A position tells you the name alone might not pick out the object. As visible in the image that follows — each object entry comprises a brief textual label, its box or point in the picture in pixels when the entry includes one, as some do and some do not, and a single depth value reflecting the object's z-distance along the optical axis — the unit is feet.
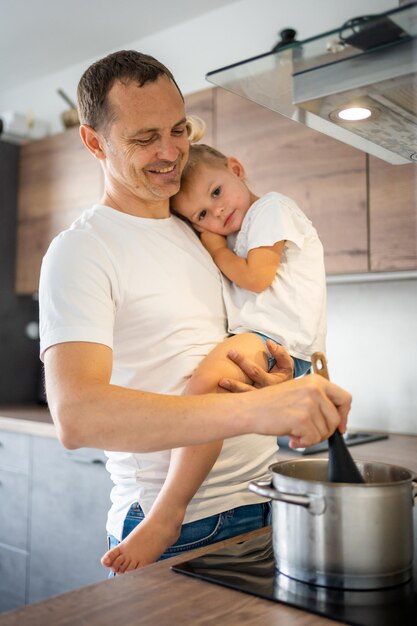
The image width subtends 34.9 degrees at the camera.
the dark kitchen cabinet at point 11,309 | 11.05
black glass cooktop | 2.35
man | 3.42
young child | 3.76
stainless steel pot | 2.51
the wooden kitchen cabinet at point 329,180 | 6.91
